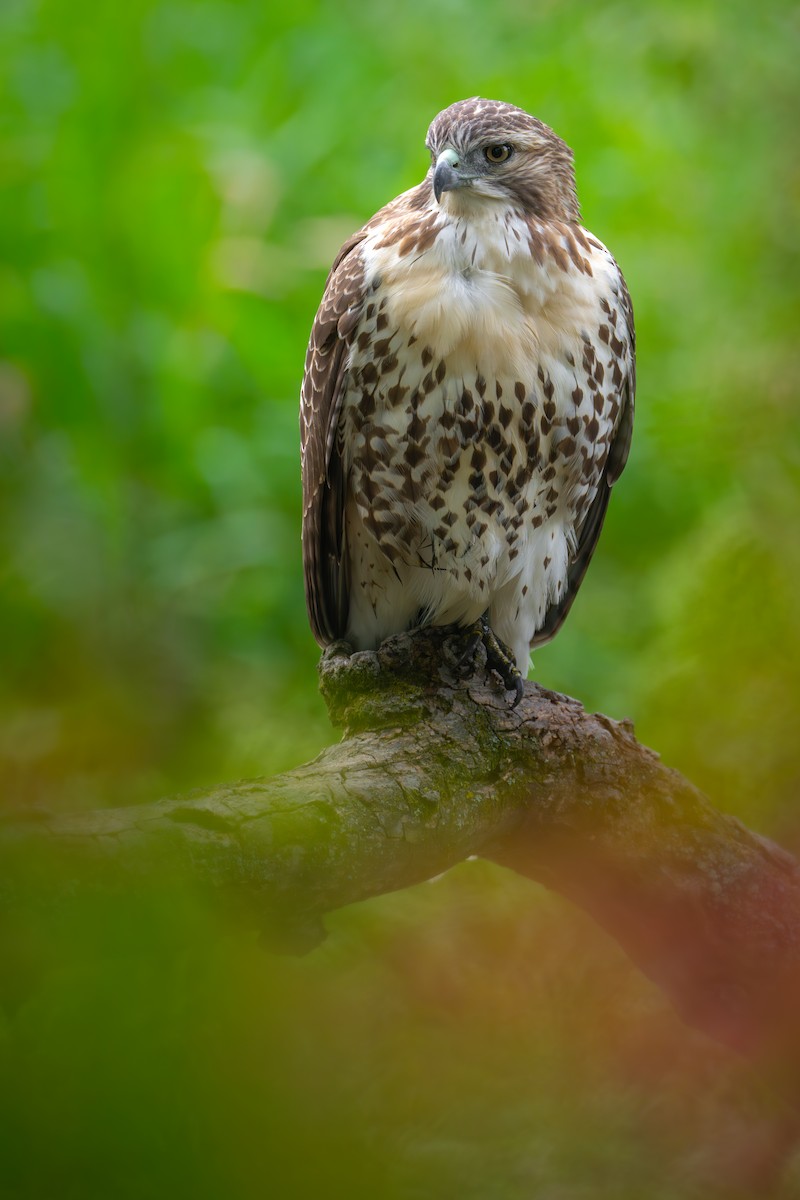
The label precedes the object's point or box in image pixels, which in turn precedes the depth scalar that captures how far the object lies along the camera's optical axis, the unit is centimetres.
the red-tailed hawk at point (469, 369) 1043
